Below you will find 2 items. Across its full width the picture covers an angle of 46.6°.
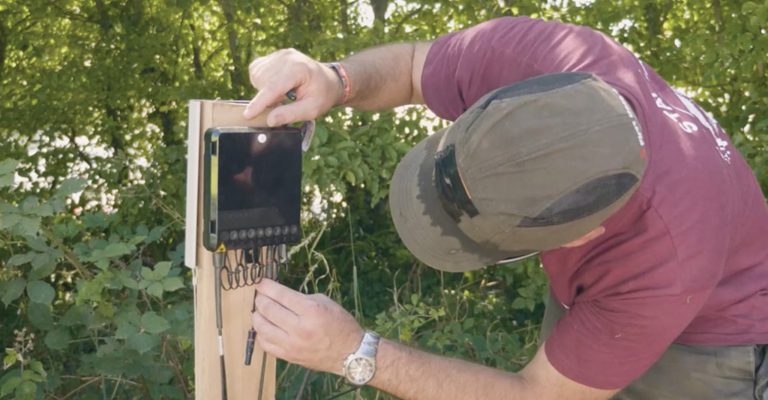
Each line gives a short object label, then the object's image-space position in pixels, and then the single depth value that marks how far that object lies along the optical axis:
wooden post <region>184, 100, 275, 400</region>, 1.75
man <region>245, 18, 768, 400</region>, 1.55
